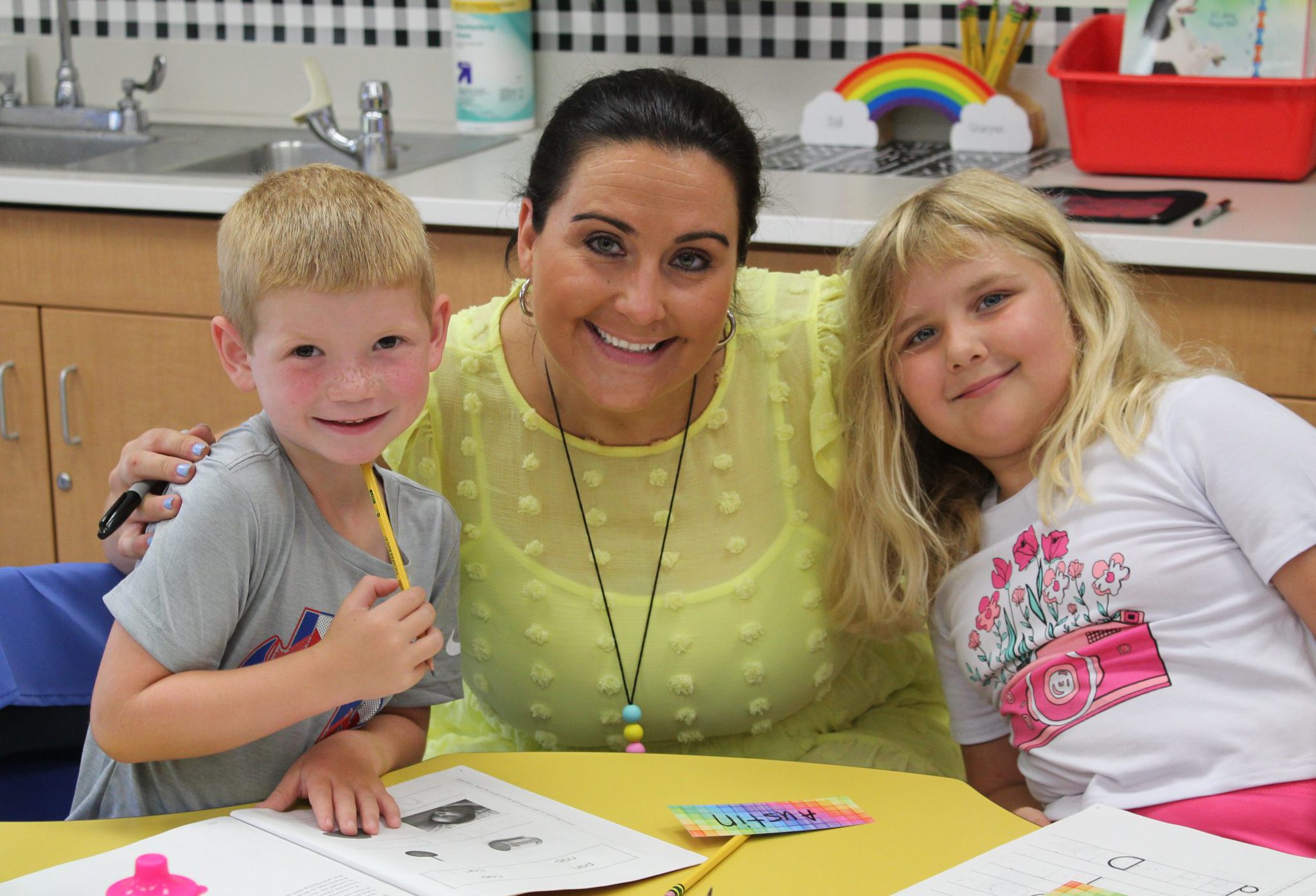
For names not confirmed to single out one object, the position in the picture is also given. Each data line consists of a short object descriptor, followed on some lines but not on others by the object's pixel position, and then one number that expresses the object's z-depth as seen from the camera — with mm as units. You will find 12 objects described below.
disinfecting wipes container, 2666
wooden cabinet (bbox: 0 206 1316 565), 2322
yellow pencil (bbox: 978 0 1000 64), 2473
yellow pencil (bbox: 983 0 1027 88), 2426
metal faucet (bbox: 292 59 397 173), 2465
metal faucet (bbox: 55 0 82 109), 2859
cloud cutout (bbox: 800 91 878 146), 2559
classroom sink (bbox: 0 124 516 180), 2604
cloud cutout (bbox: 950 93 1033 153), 2467
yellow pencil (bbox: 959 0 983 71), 2451
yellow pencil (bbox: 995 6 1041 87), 2477
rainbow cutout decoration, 2473
